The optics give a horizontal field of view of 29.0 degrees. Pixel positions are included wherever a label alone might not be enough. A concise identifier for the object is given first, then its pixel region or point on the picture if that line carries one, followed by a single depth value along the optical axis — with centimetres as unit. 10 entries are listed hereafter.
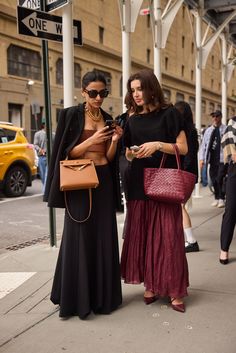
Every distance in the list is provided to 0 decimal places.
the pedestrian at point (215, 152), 873
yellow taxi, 1142
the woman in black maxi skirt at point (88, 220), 342
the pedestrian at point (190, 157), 457
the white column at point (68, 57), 537
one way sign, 487
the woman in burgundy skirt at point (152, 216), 351
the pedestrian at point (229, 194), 488
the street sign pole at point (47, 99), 533
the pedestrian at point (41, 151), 1211
